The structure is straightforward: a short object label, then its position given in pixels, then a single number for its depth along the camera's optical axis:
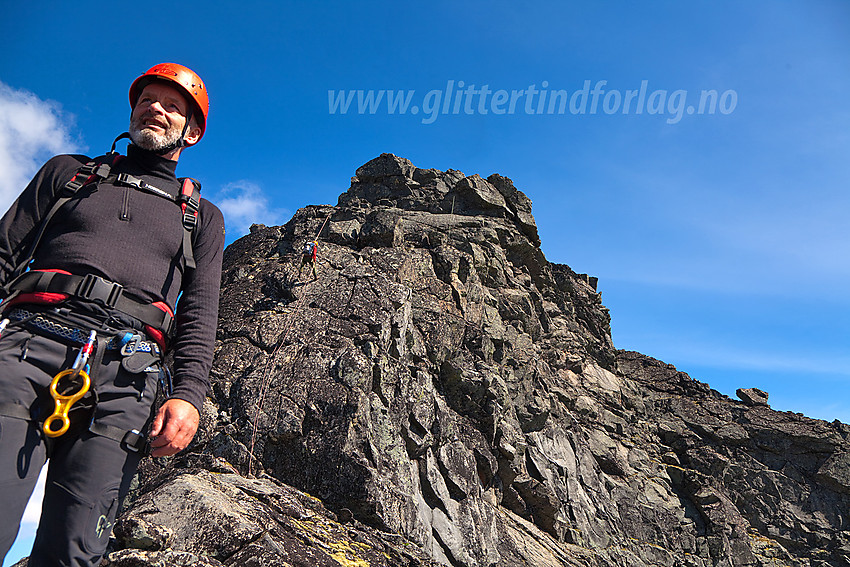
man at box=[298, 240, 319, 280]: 19.94
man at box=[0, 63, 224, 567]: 3.49
